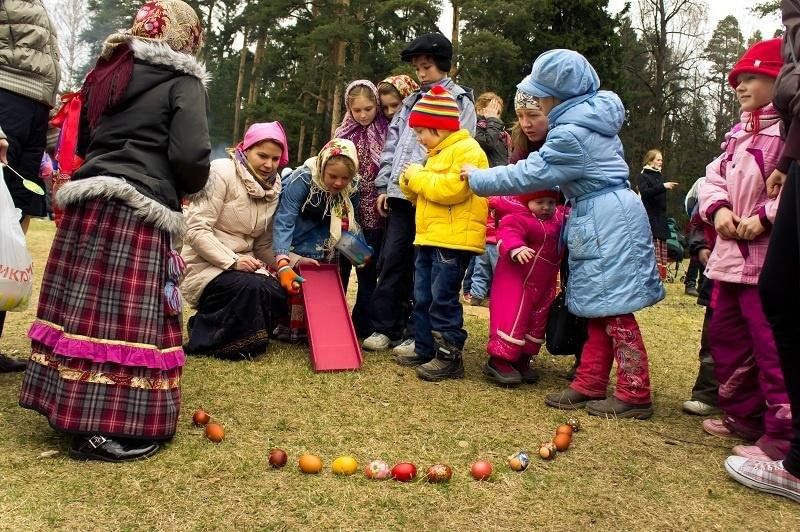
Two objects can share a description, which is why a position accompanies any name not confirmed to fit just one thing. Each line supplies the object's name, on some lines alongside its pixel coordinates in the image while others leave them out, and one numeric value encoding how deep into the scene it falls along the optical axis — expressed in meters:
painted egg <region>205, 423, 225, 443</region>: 3.02
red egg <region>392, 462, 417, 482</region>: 2.72
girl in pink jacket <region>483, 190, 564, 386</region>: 4.14
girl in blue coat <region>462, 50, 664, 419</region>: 3.58
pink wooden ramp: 4.38
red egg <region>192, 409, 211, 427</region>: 3.19
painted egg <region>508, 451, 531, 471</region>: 2.91
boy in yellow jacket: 4.14
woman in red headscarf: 2.76
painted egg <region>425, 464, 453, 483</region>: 2.72
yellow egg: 2.76
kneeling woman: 4.43
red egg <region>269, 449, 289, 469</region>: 2.76
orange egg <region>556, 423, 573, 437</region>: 3.24
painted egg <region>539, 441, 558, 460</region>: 3.03
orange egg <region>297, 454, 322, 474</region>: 2.73
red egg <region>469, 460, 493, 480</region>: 2.78
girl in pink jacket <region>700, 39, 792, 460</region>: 3.14
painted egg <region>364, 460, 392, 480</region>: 2.73
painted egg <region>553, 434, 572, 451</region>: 3.13
